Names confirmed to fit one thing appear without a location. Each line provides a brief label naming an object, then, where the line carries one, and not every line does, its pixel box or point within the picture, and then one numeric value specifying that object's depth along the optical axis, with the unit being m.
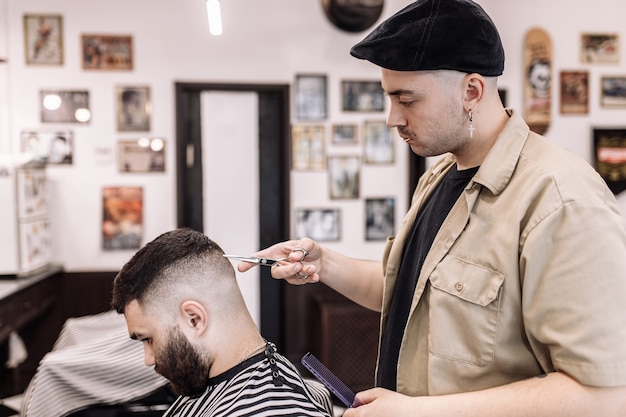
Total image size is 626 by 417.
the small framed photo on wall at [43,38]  3.98
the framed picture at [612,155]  4.44
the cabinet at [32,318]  3.44
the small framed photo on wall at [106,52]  4.03
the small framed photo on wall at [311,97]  4.21
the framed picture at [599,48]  4.42
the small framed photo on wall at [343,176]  4.27
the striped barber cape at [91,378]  2.19
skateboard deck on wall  4.32
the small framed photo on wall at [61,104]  4.02
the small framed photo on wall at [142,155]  4.10
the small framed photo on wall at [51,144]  4.01
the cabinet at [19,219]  3.48
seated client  1.33
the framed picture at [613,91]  4.46
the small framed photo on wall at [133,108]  4.08
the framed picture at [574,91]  4.42
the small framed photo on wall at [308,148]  4.23
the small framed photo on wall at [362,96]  4.25
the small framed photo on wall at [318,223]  4.26
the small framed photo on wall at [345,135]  4.25
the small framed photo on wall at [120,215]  4.11
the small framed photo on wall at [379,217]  4.32
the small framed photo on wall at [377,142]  4.28
